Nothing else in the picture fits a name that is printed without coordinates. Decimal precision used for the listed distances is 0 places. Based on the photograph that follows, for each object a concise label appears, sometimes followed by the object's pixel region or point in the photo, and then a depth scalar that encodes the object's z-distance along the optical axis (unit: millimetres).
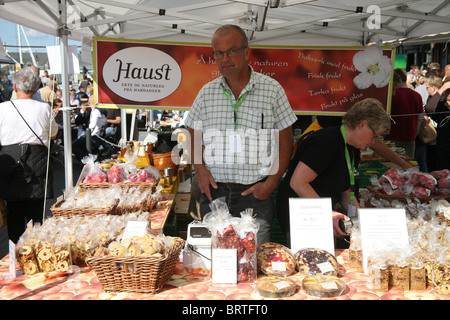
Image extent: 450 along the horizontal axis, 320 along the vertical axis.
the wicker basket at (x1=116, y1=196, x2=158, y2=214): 2924
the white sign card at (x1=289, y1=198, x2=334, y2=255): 2018
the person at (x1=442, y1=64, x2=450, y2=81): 5830
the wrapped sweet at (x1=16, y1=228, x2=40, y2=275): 1968
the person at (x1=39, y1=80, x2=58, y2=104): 8773
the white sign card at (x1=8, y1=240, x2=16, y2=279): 1912
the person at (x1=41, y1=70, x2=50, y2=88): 14820
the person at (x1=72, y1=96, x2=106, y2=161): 9141
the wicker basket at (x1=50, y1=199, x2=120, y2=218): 2674
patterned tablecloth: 1750
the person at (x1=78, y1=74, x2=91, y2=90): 12615
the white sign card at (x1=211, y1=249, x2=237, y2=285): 1835
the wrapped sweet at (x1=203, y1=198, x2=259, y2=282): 1869
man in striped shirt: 2611
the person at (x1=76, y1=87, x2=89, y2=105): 11367
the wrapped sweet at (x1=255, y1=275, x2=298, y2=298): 1732
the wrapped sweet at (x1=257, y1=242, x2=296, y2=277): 1947
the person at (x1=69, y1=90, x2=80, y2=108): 12233
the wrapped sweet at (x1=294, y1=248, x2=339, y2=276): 1940
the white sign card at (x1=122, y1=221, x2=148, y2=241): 2016
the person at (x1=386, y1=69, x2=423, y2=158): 5516
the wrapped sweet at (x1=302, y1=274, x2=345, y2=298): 1731
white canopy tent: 3691
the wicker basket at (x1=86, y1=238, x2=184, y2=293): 1741
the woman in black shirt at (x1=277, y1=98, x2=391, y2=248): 2473
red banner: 4379
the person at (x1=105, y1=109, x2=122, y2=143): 9734
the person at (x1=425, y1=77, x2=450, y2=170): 5609
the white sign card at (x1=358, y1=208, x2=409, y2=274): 1951
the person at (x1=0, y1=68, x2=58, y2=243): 3553
